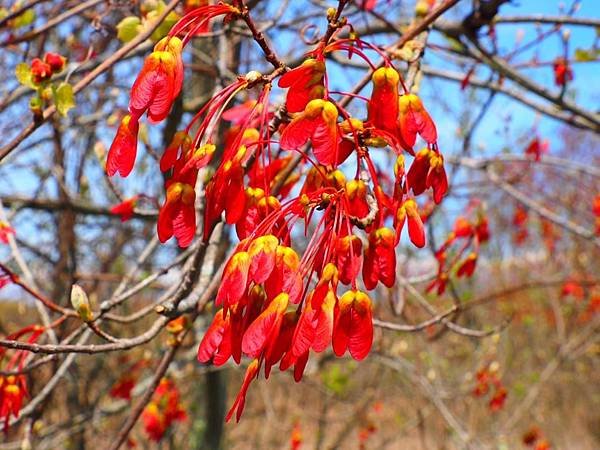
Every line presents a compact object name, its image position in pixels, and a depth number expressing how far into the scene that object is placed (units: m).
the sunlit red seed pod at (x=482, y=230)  0.60
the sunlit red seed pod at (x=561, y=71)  0.65
